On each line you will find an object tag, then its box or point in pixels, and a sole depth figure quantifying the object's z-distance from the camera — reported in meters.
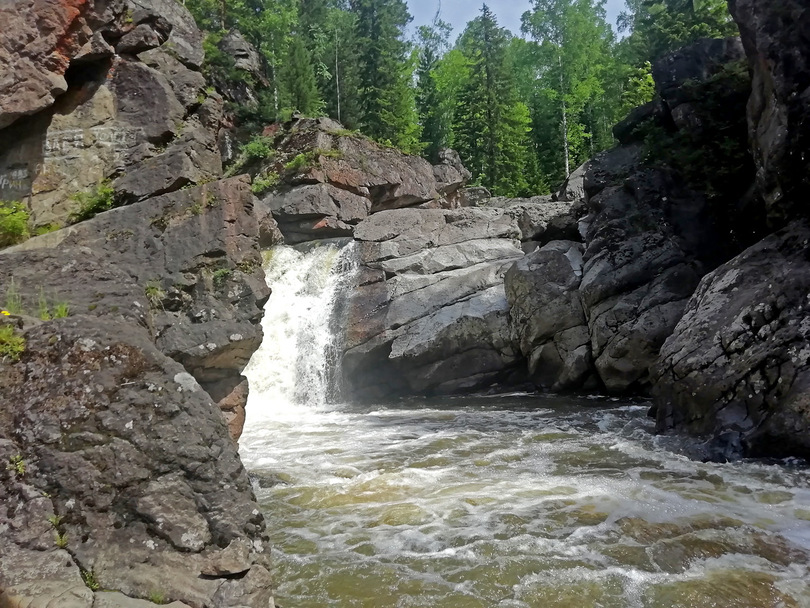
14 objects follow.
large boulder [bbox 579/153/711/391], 15.04
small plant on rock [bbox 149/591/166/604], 3.93
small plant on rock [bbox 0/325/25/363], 4.92
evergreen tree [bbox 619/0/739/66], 27.83
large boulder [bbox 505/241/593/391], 16.50
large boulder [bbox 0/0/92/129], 11.05
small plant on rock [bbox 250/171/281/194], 25.14
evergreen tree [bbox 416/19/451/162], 42.78
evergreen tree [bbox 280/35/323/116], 33.03
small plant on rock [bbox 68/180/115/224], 10.45
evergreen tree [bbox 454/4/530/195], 38.59
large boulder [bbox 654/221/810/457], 9.03
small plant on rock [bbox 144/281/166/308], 8.72
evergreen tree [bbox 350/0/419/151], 37.91
